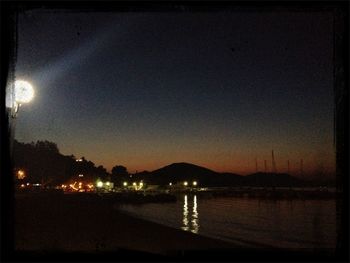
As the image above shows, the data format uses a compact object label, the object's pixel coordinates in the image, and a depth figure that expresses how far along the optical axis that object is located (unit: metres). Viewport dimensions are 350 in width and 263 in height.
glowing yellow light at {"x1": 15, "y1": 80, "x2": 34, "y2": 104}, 4.72
